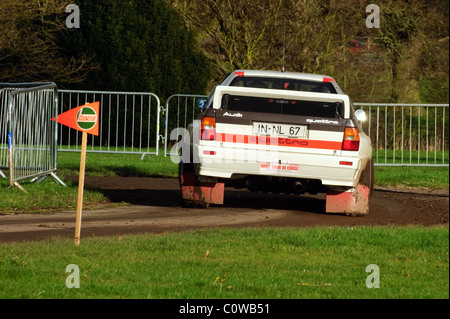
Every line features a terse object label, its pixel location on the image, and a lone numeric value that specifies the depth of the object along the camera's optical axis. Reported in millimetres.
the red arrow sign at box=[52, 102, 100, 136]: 9552
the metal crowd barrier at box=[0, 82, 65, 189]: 14008
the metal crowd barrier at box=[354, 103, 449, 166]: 26016
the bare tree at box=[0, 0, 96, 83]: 24281
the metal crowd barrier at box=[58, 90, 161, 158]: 23734
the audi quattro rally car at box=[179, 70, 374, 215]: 12000
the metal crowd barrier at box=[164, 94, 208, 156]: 24625
